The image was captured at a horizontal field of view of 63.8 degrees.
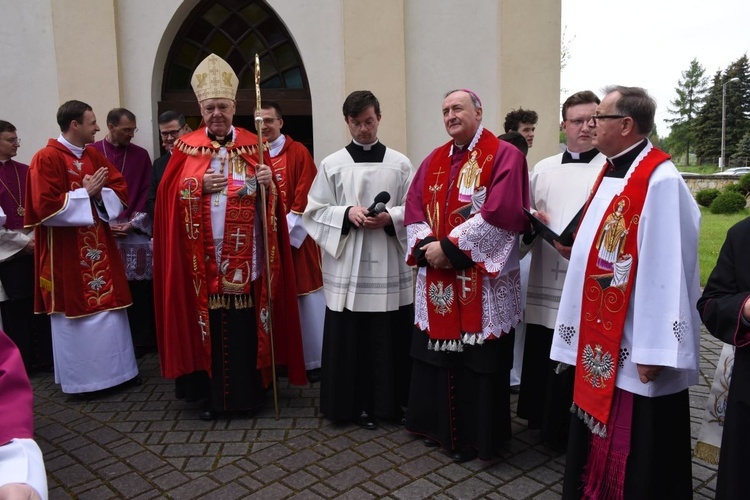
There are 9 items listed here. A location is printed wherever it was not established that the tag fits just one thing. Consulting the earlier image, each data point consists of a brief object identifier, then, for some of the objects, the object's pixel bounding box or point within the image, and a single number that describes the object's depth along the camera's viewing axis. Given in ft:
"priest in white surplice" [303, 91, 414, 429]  13.66
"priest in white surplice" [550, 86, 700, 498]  8.29
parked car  138.23
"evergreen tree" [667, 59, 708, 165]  275.04
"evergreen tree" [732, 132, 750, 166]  166.36
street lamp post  173.37
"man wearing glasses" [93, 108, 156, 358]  18.78
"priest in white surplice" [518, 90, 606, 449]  12.23
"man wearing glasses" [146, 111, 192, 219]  18.01
